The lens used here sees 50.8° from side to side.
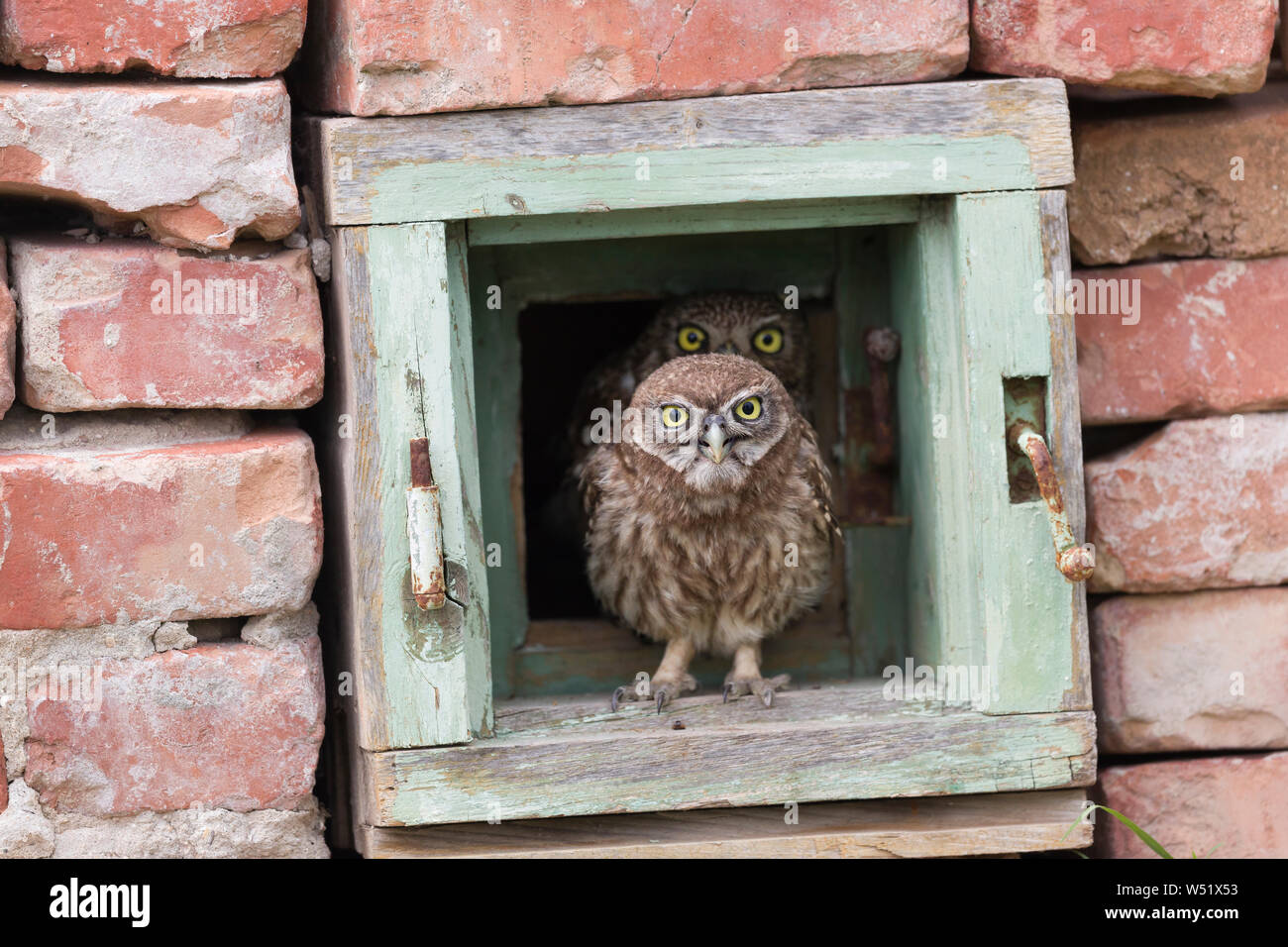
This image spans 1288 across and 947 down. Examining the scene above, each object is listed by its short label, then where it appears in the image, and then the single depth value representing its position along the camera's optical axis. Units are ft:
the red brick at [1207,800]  8.78
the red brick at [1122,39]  7.86
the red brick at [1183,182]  8.66
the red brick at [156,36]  7.20
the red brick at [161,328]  7.45
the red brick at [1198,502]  8.57
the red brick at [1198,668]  8.74
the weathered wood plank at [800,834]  8.17
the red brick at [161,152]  7.25
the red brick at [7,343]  7.33
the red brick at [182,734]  7.66
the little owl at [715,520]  9.70
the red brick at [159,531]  7.43
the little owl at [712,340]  12.30
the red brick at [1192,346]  8.57
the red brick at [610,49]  7.48
